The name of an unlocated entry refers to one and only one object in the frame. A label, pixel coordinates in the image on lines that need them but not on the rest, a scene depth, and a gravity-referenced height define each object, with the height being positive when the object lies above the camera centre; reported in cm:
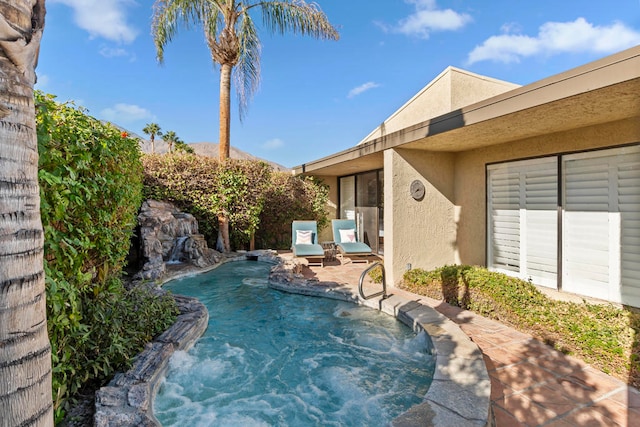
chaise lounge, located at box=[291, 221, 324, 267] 1066 -111
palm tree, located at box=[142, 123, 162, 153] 4141 +1134
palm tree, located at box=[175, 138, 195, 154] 3522 +791
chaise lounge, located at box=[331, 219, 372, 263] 1080 -106
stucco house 471 +66
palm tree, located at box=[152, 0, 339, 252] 1191 +741
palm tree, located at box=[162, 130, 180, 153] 4188 +1044
